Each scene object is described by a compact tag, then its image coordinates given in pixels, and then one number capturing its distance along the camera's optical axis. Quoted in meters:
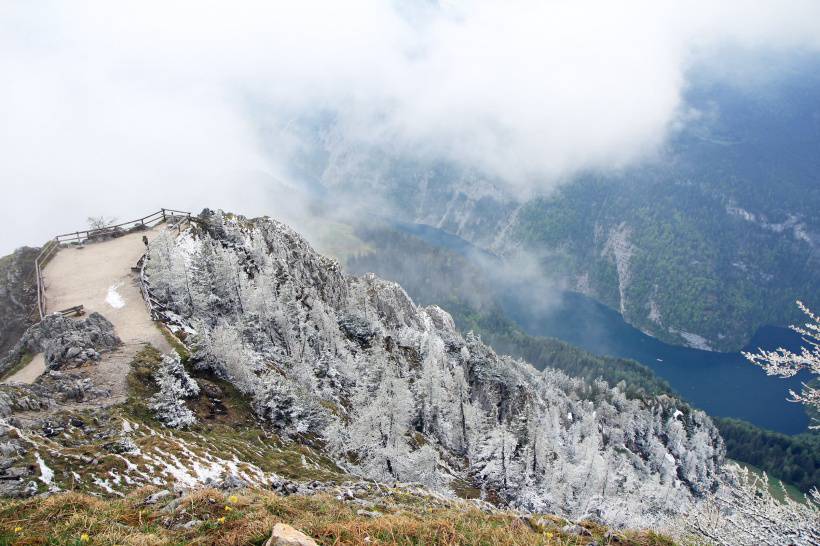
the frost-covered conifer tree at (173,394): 38.59
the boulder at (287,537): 13.05
